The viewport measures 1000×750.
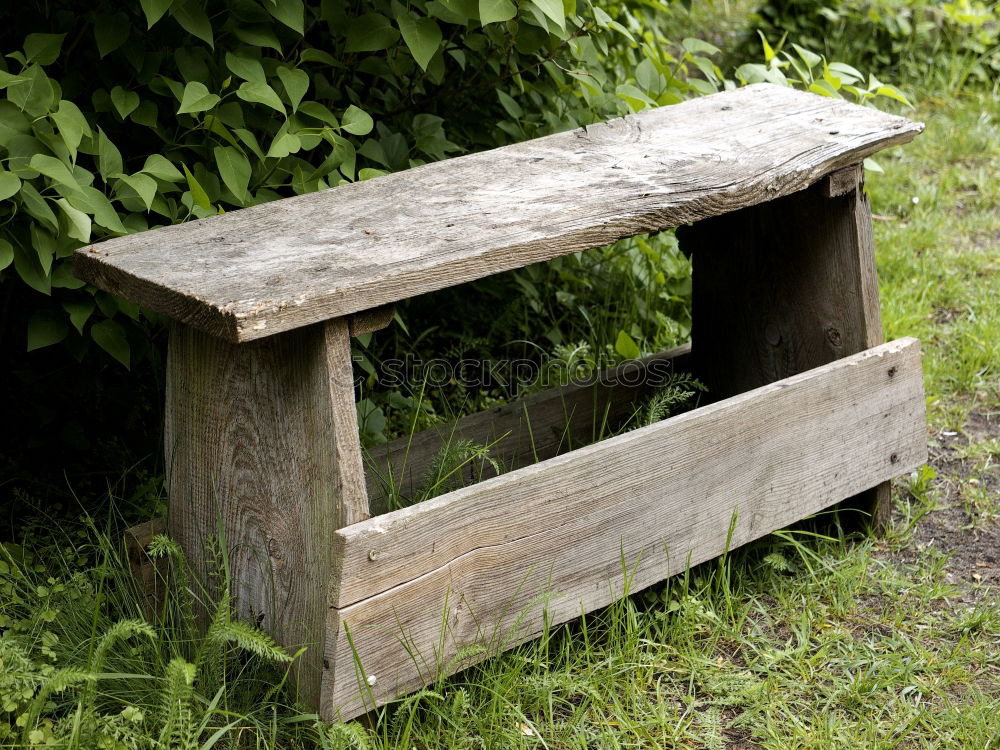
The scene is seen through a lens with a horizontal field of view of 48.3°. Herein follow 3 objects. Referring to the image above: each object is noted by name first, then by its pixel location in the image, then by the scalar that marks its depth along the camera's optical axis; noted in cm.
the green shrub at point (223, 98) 220
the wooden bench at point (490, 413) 200
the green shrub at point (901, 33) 604
